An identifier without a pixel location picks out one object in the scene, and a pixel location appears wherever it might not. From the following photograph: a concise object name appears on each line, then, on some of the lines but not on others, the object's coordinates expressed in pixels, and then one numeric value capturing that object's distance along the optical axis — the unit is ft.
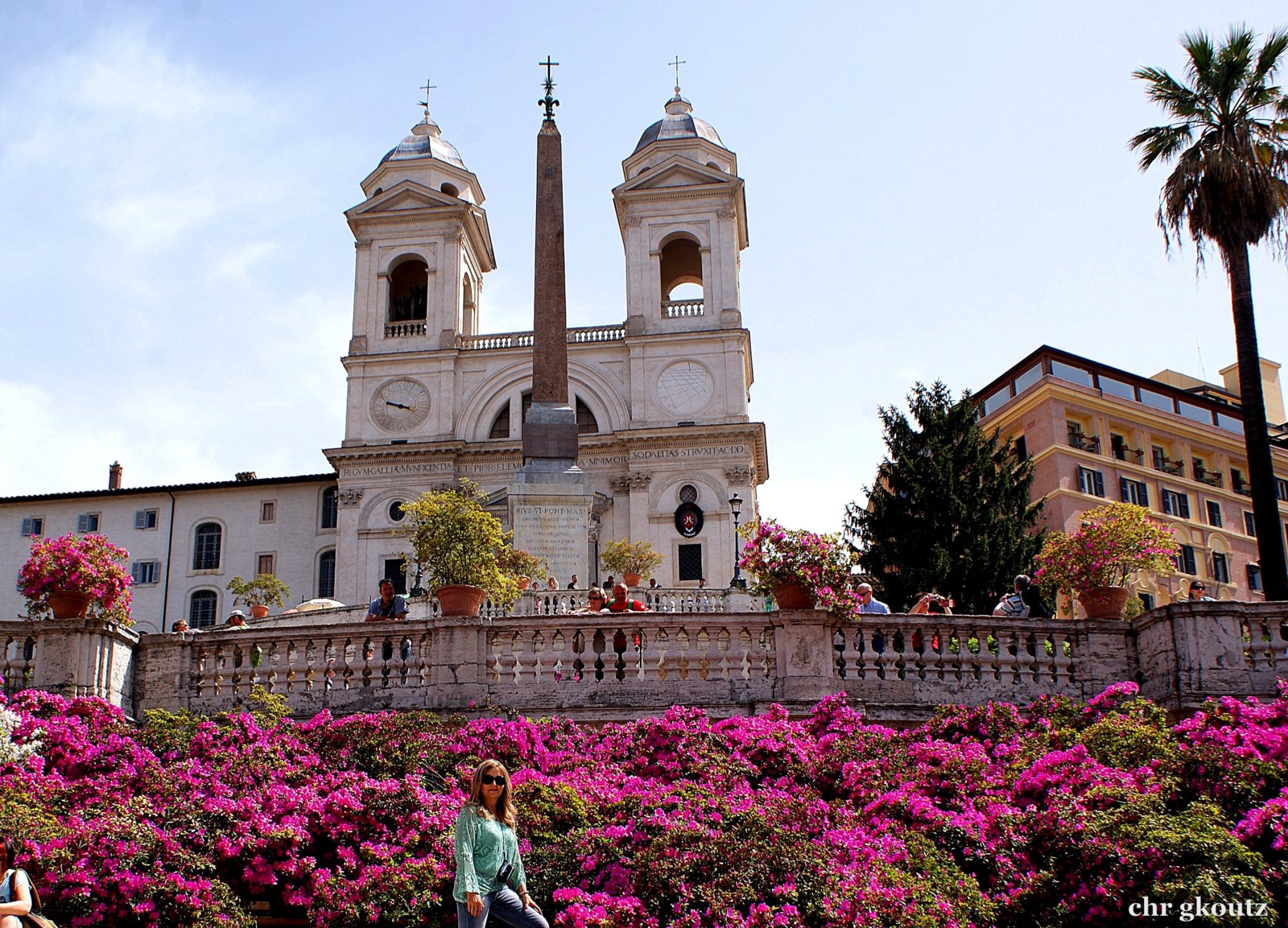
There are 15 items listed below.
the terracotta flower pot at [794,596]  47.65
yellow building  197.06
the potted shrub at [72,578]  46.57
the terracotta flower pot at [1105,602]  52.29
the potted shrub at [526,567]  103.86
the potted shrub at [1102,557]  53.31
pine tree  114.83
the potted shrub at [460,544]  79.00
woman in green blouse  27.63
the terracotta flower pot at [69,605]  46.52
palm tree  79.25
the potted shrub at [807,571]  47.39
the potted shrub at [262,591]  175.52
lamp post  109.60
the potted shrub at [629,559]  155.33
